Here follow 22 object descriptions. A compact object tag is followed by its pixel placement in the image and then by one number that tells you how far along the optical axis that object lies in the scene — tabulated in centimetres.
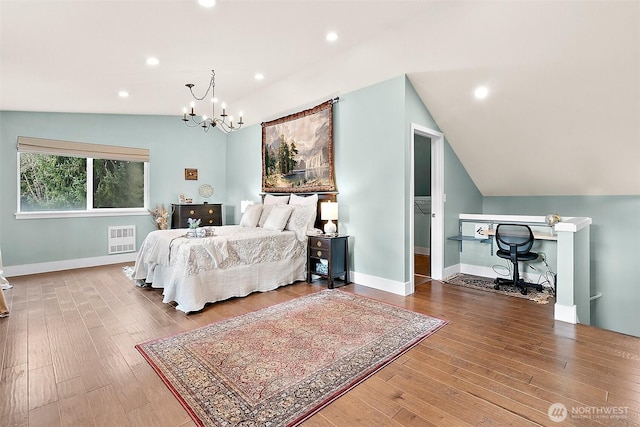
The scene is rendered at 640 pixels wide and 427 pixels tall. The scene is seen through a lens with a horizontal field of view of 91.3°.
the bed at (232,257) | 340
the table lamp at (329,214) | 435
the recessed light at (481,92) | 358
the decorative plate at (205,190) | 677
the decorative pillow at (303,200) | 476
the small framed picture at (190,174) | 657
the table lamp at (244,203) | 624
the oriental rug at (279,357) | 177
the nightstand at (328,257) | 413
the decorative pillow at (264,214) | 500
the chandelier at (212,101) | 429
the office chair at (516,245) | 385
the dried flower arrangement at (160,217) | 602
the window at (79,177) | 495
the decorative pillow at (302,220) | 449
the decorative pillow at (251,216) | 502
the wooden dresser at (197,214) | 605
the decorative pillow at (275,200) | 525
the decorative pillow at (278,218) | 460
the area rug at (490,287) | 373
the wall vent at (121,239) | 567
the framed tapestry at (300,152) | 471
